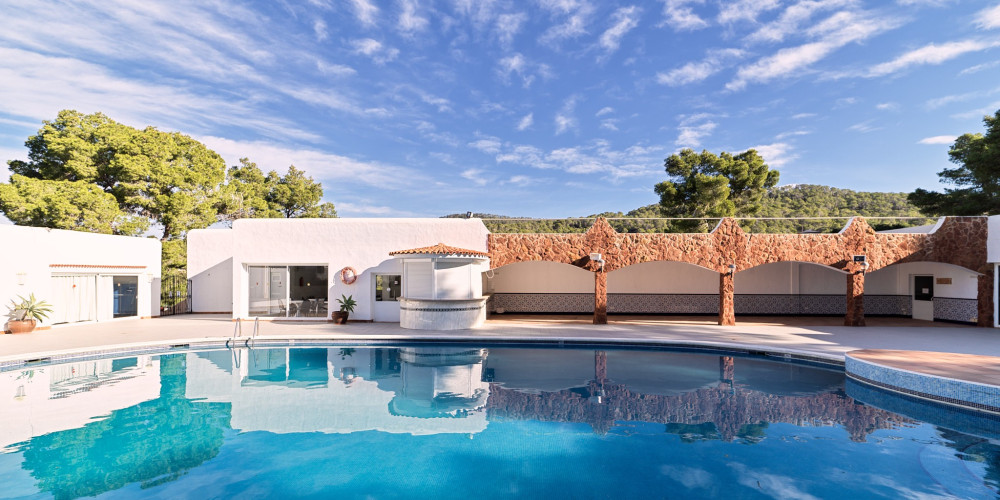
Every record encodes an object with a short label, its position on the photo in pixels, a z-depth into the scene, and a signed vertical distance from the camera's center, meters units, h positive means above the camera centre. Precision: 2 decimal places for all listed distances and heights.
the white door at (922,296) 15.88 -1.43
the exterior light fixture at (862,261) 14.02 -0.11
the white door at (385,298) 15.16 -1.46
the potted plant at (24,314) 12.34 -1.72
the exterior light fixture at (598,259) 14.41 -0.06
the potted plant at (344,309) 14.40 -1.79
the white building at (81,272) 12.64 -0.54
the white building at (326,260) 15.08 -0.13
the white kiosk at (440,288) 13.45 -1.01
